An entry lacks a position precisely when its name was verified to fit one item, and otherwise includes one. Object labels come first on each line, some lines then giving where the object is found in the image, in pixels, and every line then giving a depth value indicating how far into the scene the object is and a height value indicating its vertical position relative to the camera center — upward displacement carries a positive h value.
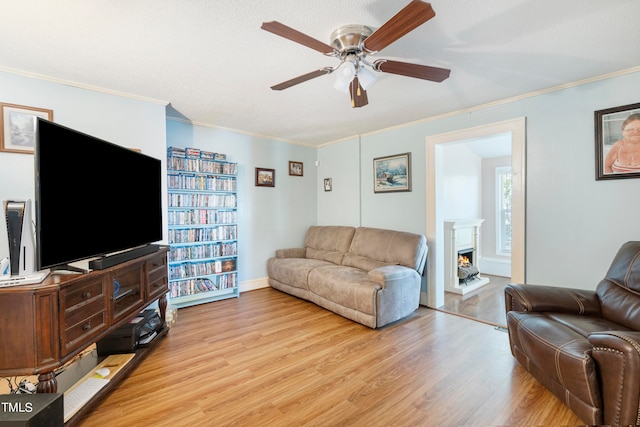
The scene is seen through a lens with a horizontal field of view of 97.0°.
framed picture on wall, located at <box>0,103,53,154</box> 2.26 +0.69
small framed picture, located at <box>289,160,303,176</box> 4.85 +0.74
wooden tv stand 1.40 -0.58
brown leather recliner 1.39 -0.76
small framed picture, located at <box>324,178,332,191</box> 4.98 +0.47
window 5.35 +0.00
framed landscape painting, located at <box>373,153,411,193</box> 3.83 +0.53
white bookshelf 3.49 -0.18
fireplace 4.27 -0.74
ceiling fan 1.45 +0.90
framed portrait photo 2.30 +0.56
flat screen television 1.52 +0.11
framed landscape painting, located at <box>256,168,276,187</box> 4.45 +0.55
